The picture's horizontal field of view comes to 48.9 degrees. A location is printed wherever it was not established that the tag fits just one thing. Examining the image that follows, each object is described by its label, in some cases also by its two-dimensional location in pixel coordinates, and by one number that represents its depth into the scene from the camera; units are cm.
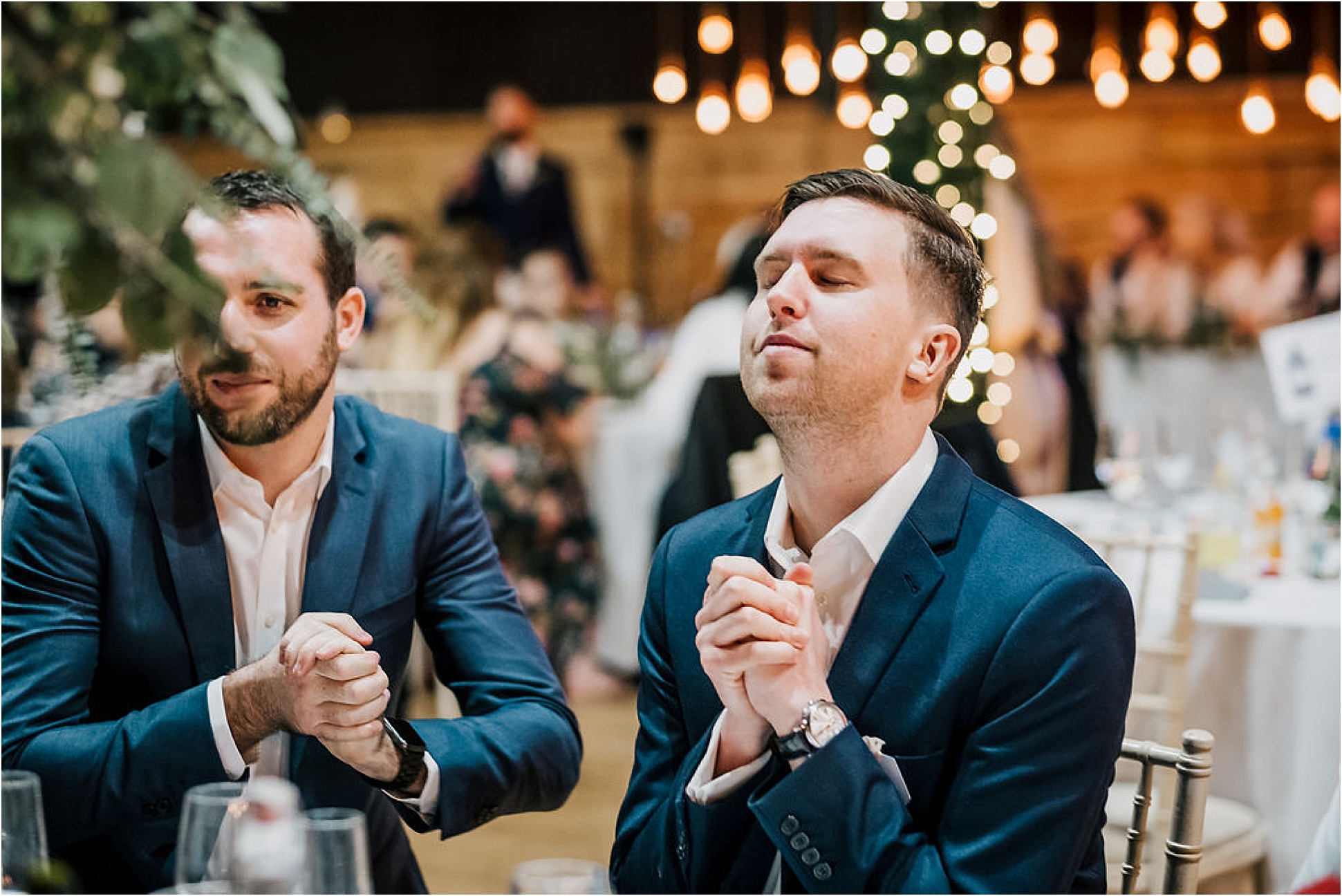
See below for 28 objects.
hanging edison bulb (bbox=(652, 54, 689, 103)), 948
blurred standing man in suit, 892
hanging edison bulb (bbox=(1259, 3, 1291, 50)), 787
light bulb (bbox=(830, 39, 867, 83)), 745
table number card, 375
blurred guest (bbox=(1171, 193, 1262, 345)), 865
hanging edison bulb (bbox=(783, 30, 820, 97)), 778
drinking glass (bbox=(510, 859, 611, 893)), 113
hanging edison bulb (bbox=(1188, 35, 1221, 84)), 813
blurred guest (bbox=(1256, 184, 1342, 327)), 721
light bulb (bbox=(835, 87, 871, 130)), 767
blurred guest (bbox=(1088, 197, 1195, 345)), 637
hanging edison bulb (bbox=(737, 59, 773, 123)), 848
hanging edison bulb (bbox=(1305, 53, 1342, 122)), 751
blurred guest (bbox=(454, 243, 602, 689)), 562
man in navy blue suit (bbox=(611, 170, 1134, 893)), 136
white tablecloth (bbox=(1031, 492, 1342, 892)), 293
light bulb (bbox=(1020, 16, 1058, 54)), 838
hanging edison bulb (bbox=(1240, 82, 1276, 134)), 775
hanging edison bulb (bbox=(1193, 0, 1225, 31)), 806
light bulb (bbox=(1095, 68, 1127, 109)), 779
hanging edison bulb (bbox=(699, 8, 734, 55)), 840
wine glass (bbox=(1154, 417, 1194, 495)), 428
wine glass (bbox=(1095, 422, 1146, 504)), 423
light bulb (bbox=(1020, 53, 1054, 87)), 892
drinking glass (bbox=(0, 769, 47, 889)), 115
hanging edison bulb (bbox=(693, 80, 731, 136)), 873
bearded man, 158
